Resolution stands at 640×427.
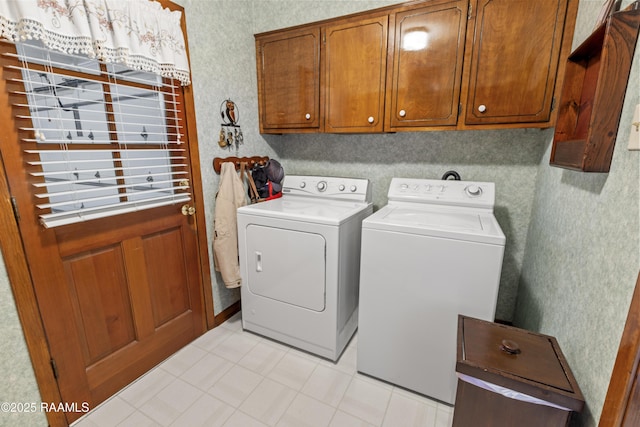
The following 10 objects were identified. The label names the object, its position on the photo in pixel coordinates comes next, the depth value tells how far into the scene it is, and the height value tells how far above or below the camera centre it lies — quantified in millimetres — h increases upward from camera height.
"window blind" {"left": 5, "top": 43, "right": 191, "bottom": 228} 1202 +77
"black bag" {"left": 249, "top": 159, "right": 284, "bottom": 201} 2359 -228
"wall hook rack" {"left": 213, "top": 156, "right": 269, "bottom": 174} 2048 -70
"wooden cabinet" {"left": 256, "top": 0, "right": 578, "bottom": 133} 1533 +524
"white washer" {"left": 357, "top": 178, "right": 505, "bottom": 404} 1366 -685
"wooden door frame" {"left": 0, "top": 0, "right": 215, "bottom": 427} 1148 -629
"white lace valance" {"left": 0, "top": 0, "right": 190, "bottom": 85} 1063 +527
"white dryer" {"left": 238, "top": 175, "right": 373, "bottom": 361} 1756 -753
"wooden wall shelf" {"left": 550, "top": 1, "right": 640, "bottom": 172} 820 +202
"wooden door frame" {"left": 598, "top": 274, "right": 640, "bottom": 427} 666 -532
